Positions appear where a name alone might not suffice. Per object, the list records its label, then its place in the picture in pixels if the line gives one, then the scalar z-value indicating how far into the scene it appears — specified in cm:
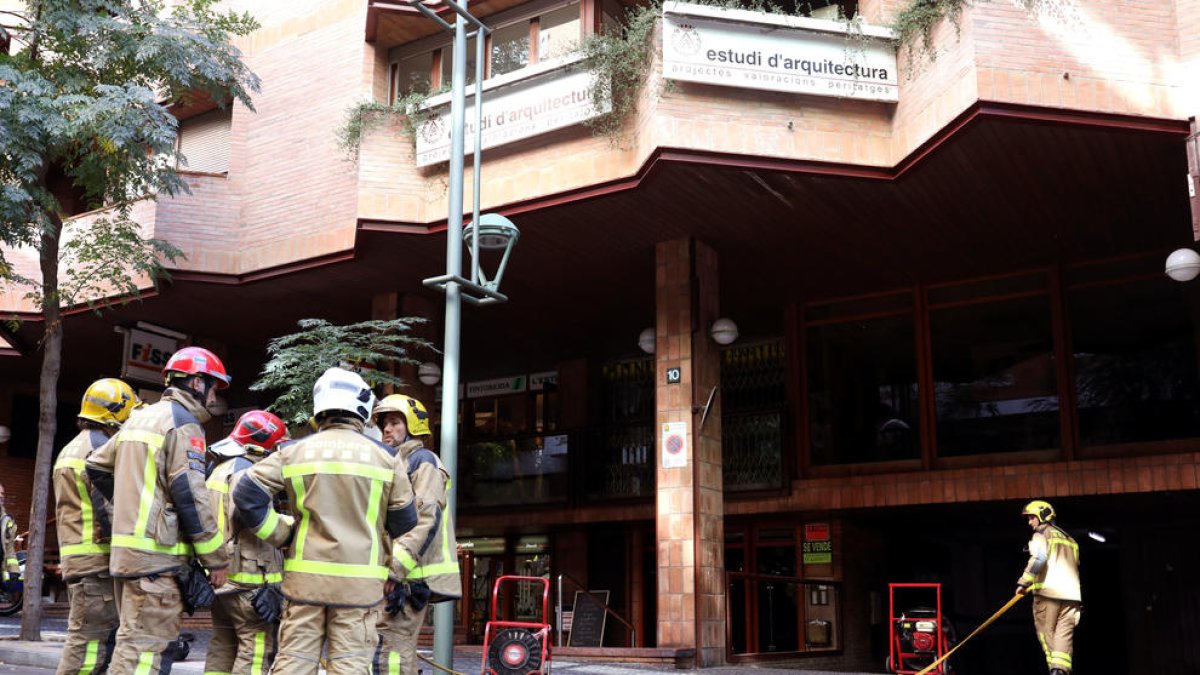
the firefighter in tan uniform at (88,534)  666
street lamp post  947
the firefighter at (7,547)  1045
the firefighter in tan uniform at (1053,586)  1121
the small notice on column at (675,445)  1405
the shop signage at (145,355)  1822
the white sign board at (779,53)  1245
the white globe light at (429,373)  1727
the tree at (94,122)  1363
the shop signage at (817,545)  1742
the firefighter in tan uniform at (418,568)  669
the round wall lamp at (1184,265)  1274
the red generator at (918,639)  1256
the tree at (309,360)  1286
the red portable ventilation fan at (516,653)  975
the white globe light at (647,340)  1666
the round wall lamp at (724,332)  1410
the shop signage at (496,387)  2195
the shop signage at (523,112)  1352
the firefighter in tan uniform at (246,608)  695
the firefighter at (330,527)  557
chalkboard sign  1627
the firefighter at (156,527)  623
